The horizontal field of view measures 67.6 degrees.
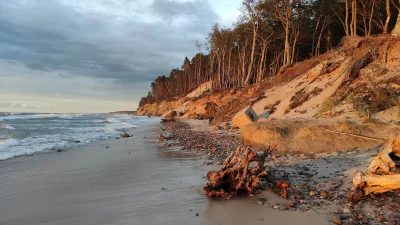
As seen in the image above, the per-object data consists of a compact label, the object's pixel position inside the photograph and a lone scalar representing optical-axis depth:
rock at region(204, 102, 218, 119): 33.94
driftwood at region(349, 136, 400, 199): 4.55
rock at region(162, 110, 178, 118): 48.59
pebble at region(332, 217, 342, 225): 3.91
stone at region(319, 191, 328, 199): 4.87
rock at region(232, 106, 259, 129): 13.99
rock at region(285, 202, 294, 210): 4.56
